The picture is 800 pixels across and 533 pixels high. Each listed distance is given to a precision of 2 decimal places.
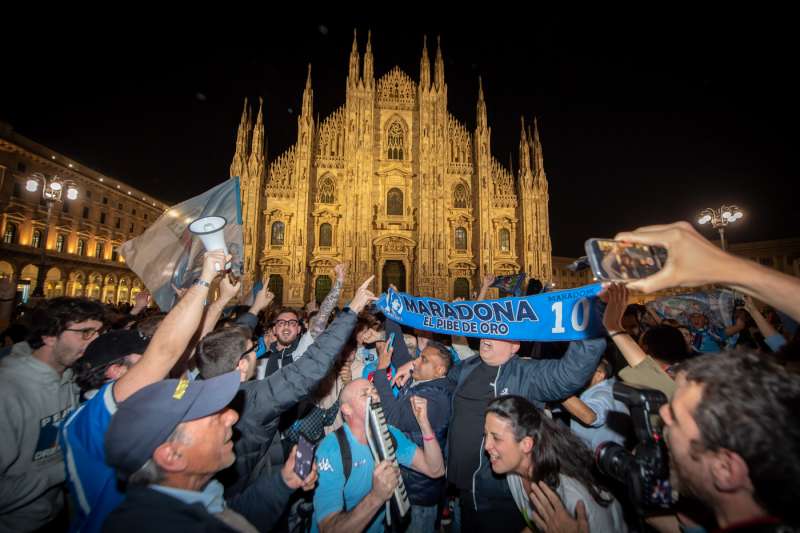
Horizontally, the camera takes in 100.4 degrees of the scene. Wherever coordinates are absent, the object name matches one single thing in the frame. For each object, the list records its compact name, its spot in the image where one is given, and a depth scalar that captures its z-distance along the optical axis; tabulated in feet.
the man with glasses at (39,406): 6.93
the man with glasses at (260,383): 7.40
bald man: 6.29
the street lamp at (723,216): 41.34
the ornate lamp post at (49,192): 34.00
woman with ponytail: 6.31
